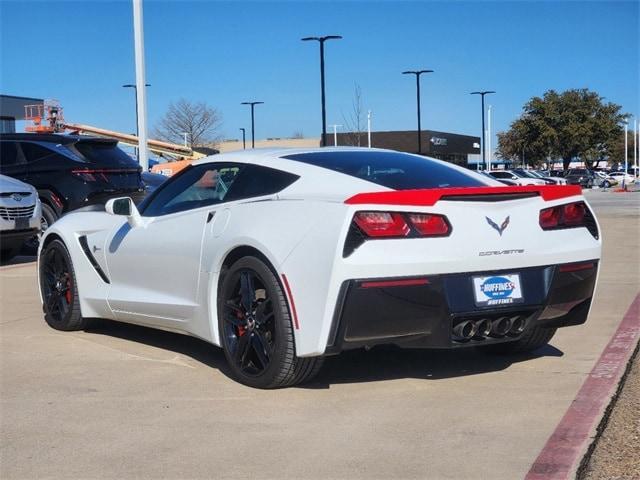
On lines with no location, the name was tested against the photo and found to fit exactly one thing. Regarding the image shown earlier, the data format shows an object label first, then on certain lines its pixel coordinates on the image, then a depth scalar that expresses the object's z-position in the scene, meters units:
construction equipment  37.38
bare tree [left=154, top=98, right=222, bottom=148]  72.81
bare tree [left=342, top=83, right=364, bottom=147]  61.54
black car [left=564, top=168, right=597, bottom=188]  55.59
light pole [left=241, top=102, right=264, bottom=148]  60.06
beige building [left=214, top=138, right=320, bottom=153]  87.94
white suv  11.43
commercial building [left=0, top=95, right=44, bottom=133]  59.81
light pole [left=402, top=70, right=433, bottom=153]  51.41
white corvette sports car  4.39
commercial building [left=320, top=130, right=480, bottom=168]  72.60
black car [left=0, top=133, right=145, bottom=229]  13.07
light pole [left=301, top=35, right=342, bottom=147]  37.47
